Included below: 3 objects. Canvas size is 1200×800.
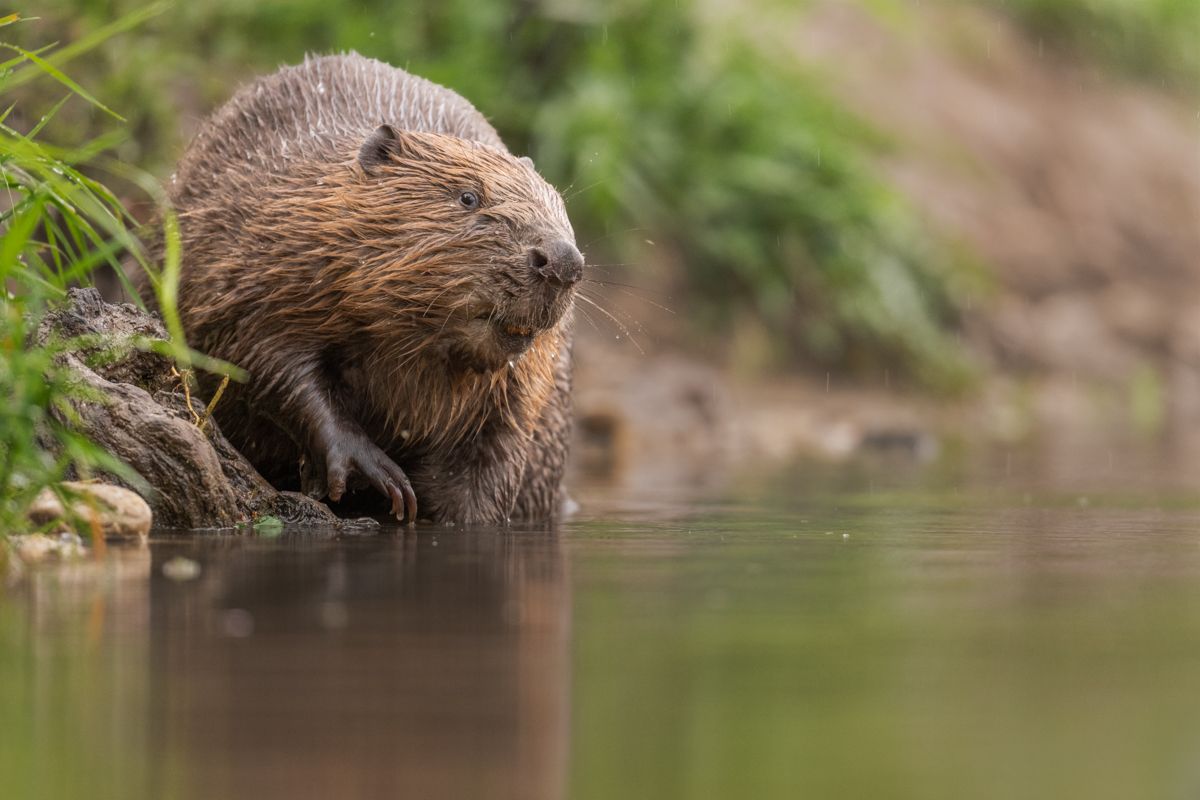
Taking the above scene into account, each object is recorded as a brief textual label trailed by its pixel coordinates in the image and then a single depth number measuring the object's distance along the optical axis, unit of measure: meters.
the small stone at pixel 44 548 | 8.08
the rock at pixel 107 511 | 8.73
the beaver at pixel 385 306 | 10.88
